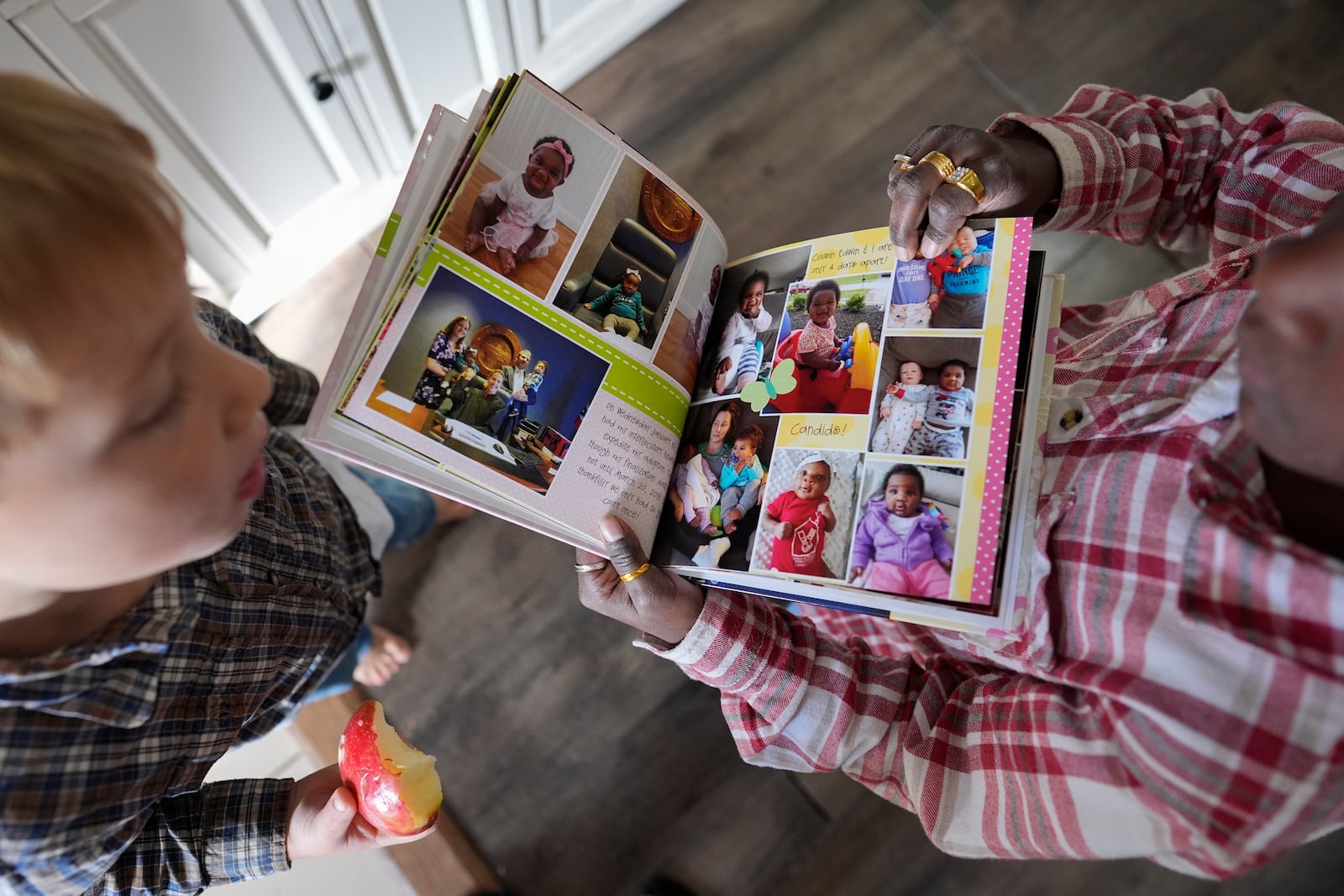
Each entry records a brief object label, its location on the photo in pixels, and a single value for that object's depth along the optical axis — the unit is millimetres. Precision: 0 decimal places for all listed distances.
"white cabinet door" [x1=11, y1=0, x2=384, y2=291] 724
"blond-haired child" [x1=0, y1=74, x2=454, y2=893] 356
